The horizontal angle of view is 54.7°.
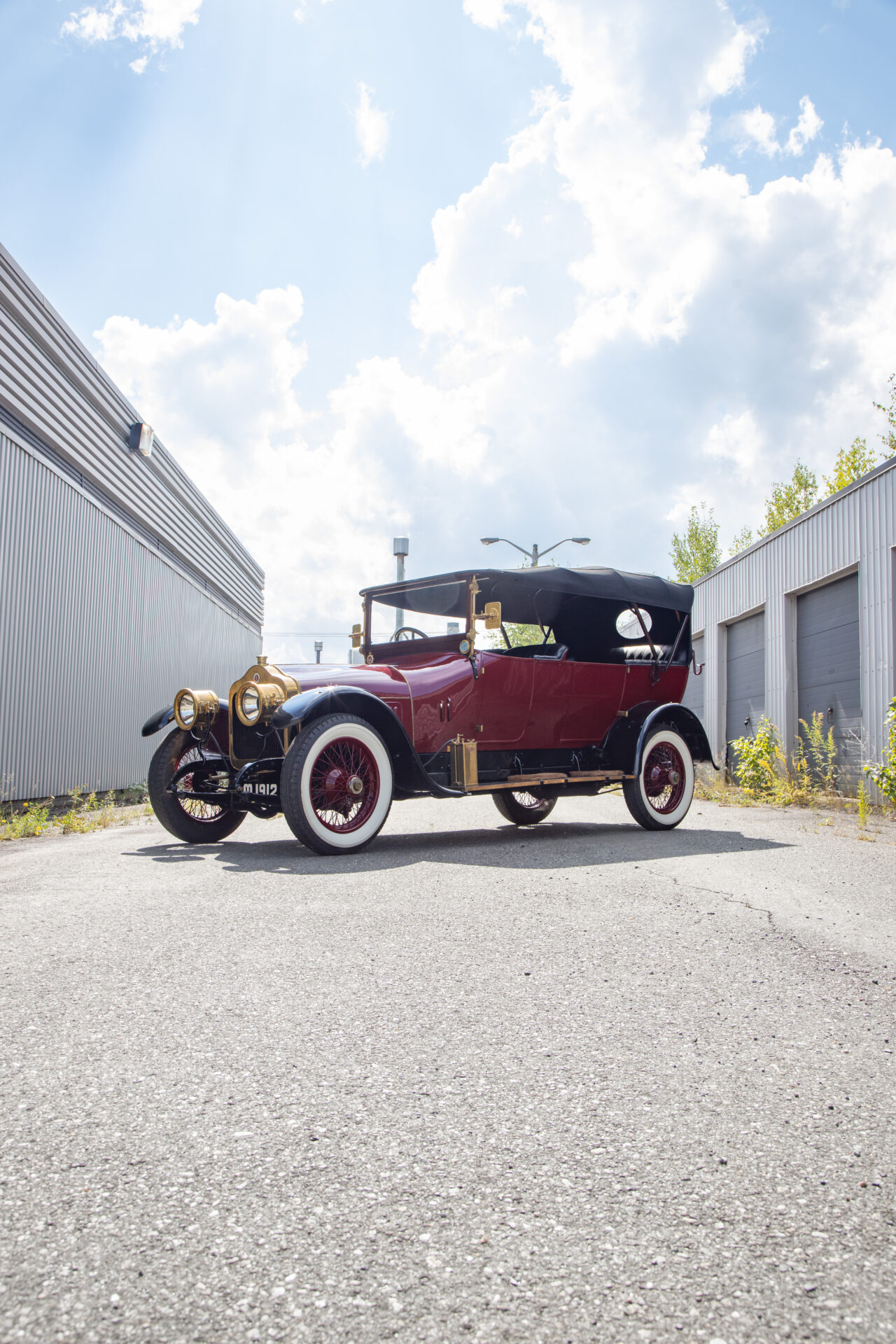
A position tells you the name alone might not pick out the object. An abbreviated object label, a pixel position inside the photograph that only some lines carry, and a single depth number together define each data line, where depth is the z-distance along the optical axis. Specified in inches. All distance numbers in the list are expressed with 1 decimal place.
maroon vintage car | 232.8
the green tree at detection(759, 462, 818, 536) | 1536.7
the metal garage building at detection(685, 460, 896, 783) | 451.8
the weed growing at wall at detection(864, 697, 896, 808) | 378.3
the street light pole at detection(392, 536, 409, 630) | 971.9
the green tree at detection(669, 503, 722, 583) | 1750.7
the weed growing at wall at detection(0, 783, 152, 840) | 329.1
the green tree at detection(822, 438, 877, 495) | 1360.7
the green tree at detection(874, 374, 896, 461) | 1099.9
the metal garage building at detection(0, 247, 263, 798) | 422.6
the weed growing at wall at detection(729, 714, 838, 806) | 492.4
